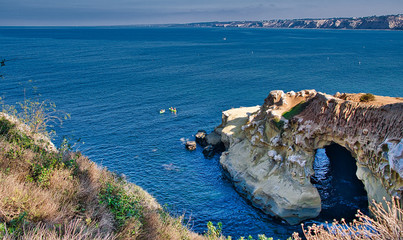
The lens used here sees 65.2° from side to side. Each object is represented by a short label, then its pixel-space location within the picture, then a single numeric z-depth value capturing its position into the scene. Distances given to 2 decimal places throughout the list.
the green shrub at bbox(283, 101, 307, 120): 42.11
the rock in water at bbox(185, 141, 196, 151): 58.29
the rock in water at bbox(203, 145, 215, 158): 55.81
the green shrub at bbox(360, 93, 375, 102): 36.53
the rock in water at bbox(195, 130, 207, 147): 60.12
